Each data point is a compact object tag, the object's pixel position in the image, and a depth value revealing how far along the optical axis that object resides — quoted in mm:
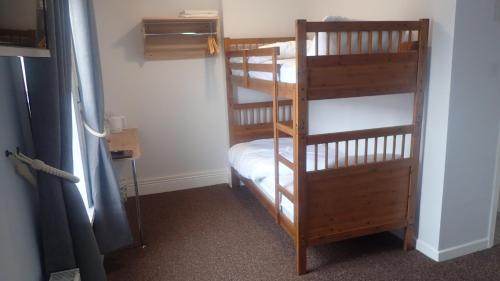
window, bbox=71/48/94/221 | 2221
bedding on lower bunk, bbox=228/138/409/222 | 2395
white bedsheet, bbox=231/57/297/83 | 2129
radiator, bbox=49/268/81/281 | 1426
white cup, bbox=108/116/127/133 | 3205
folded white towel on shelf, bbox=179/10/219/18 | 3393
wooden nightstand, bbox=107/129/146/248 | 2447
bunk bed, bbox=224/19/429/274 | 2016
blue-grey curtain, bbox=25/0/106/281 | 1334
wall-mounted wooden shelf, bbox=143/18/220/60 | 3434
